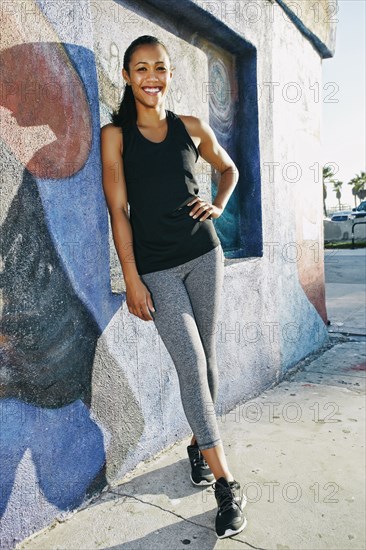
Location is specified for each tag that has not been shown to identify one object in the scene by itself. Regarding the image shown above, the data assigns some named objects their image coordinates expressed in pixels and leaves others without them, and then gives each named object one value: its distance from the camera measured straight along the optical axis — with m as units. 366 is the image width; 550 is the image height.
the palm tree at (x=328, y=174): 73.41
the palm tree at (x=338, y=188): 94.01
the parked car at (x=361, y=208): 32.46
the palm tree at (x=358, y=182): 90.38
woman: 1.97
